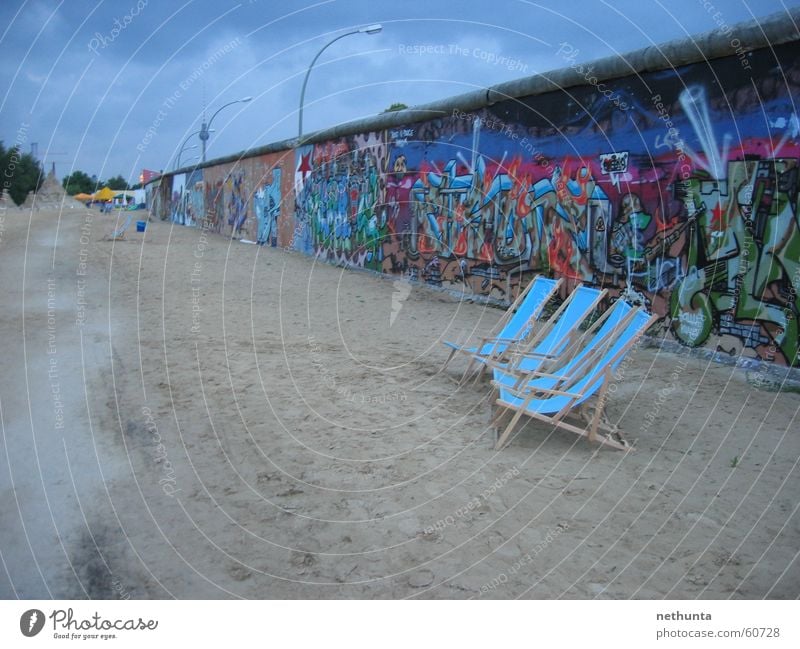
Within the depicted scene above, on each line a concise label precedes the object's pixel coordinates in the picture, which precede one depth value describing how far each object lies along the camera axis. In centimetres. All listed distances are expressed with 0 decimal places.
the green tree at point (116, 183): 7069
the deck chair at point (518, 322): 618
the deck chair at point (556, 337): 556
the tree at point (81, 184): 6138
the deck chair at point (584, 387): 448
